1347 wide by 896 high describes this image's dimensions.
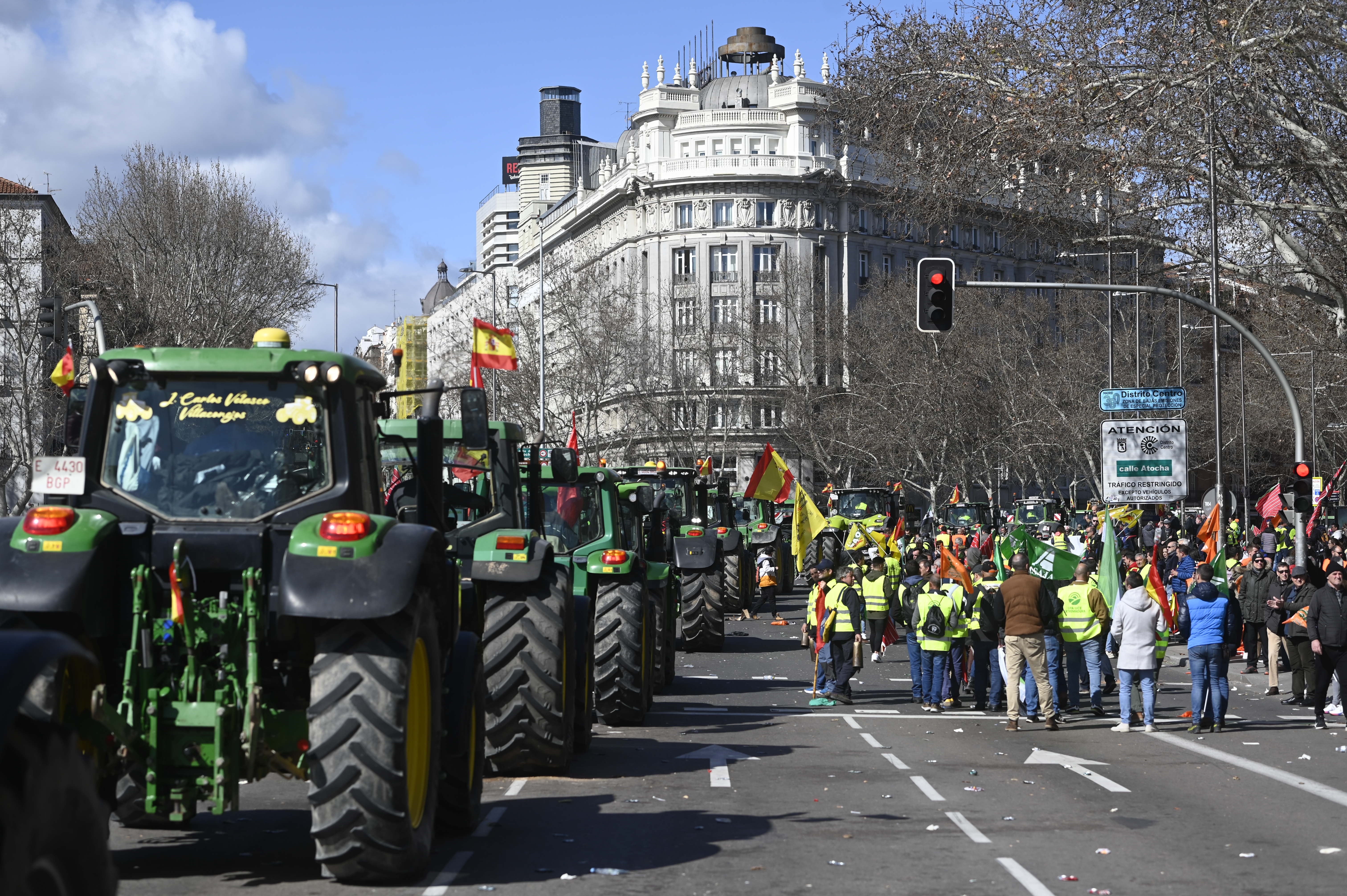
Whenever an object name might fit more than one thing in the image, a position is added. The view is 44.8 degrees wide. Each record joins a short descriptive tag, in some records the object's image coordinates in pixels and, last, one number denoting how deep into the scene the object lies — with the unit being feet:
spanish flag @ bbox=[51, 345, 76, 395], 69.46
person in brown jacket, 55.26
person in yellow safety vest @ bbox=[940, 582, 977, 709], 61.67
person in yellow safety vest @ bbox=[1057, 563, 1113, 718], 57.62
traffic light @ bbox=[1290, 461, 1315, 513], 69.82
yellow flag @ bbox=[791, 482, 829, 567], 88.69
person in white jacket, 54.49
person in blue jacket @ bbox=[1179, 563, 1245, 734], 53.83
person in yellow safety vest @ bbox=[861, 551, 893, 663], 73.20
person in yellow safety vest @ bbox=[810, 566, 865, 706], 61.00
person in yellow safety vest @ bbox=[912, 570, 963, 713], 60.59
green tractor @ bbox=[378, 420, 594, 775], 37.93
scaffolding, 502.38
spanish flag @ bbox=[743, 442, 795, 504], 104.47
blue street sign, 74.69
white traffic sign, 76.84
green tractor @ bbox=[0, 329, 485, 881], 24.40
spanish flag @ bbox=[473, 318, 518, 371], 98.68
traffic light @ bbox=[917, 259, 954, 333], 70.33
